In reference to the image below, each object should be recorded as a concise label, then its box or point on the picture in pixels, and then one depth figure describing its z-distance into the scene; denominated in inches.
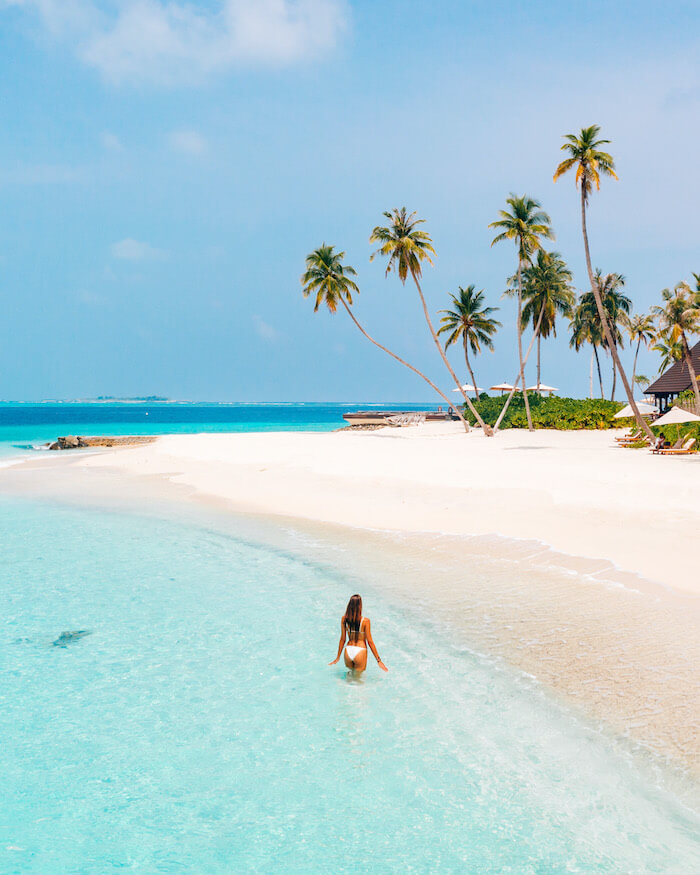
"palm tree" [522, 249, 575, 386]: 1911.9
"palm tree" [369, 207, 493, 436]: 1636.3
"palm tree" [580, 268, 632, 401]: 2409.0
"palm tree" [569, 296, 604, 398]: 2502.5
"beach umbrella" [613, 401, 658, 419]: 1446.9
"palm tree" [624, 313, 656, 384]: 2868.8
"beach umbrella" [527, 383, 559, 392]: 2197.1
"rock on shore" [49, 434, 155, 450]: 1845.5
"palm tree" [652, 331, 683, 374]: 1816.4
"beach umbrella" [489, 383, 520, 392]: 2199.9
